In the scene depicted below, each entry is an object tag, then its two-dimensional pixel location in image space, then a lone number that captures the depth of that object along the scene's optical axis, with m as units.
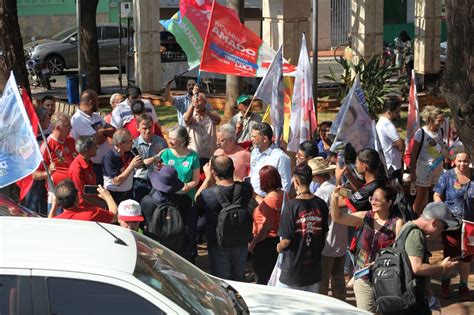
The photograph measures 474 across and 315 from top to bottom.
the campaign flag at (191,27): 12.87
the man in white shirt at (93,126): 10.56
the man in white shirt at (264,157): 9.34
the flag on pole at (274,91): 10.46
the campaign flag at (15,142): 8.00
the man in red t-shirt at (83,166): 9.05
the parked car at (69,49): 28.11
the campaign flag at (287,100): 10.95
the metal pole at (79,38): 19.22
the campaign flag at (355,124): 9.54
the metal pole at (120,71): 22.86
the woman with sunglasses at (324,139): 10.91
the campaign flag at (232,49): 11.74
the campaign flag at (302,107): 10.38
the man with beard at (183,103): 12.11
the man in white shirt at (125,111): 11.87
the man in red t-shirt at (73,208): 7.50
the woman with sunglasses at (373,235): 7.26
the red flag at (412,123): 11.32
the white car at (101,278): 4.91
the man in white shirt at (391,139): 10.81
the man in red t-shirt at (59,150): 9.69
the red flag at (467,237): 9.06
